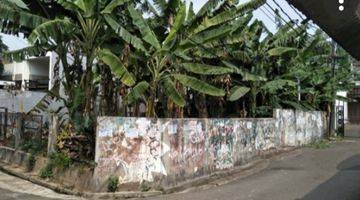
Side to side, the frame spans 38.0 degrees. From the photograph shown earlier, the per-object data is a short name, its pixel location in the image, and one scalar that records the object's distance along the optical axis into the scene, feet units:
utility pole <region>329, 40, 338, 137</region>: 99.14
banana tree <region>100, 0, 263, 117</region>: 50.31
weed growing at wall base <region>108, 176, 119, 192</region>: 44.11
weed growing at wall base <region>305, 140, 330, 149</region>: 83.41
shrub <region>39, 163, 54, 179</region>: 50.85
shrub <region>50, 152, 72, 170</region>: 49.06
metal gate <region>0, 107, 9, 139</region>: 66.18
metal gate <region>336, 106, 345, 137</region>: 108.68
